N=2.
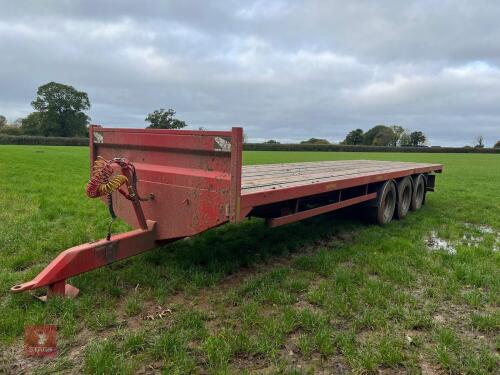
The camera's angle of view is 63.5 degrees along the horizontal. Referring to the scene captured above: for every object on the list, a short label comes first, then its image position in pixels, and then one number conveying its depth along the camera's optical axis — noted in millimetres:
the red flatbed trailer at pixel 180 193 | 3236
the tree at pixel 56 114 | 74062
